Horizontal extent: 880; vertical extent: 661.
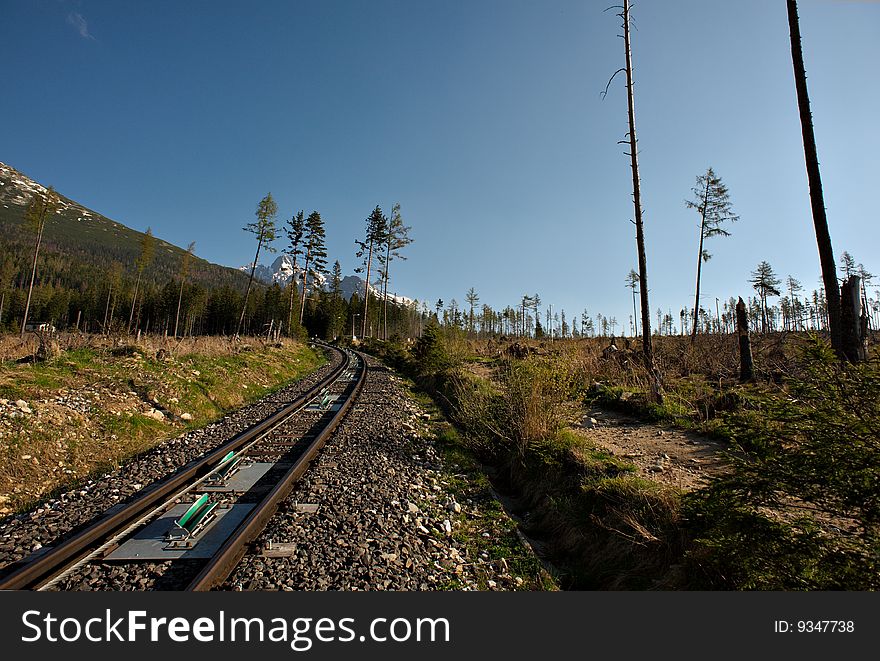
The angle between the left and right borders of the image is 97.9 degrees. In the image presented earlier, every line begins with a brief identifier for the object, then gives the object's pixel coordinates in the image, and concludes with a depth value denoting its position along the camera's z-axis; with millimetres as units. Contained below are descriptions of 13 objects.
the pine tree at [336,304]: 67000
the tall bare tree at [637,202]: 10641
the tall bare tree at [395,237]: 40562
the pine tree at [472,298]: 83938
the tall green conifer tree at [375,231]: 40812
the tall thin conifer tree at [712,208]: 26844
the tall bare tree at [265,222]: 33688
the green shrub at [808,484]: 2195
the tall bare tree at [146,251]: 47156
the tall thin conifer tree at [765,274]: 52841
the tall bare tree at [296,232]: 39875
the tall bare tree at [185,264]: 52381
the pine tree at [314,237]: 40656
